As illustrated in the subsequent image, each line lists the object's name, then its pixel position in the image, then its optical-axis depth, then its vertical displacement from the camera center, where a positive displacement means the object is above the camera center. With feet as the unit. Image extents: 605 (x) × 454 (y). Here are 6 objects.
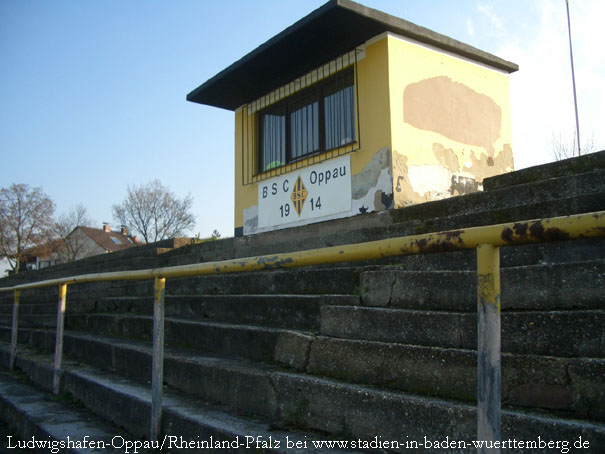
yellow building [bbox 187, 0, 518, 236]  21.16 +8.34
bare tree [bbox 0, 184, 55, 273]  130.93 +19.57
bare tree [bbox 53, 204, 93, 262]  146.20 +17.29
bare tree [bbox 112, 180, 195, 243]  150.71 +24.66
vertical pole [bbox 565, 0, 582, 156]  33.51 +13.29
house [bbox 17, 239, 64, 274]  133.59 +11.79
